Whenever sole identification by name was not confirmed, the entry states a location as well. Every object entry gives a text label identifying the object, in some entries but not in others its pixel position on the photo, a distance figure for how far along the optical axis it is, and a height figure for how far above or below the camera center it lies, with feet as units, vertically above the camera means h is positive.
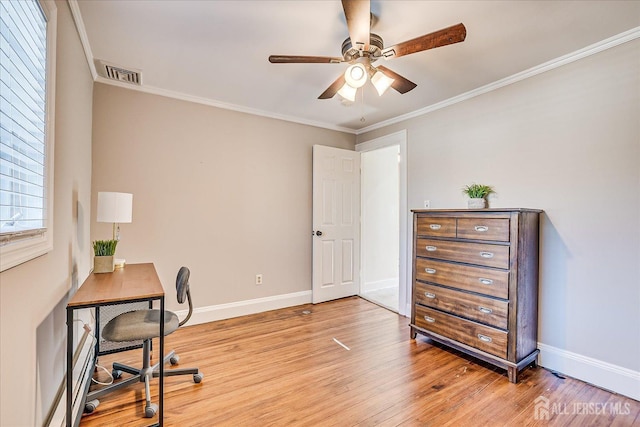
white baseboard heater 5.12 -3.49
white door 13.08 -0.46
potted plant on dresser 8.96 +0.59
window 3.40 +1.08
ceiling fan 5.05 +3.14
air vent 8.24 +3.98
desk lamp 7.04 +0.09
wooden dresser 7.23 -1.83
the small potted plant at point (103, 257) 7.07 -1.09
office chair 5.79 -2.40
